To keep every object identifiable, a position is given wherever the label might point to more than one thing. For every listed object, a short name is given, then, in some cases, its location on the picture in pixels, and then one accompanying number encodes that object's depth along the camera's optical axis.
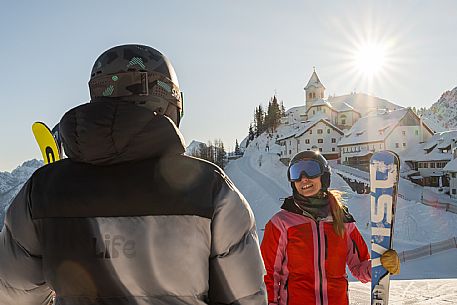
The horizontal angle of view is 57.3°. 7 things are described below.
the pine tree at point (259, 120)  89.31
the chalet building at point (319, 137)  53.47
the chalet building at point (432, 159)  39.47
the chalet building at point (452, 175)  34.59
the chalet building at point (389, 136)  44.69
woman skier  3.41
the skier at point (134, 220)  1.26
